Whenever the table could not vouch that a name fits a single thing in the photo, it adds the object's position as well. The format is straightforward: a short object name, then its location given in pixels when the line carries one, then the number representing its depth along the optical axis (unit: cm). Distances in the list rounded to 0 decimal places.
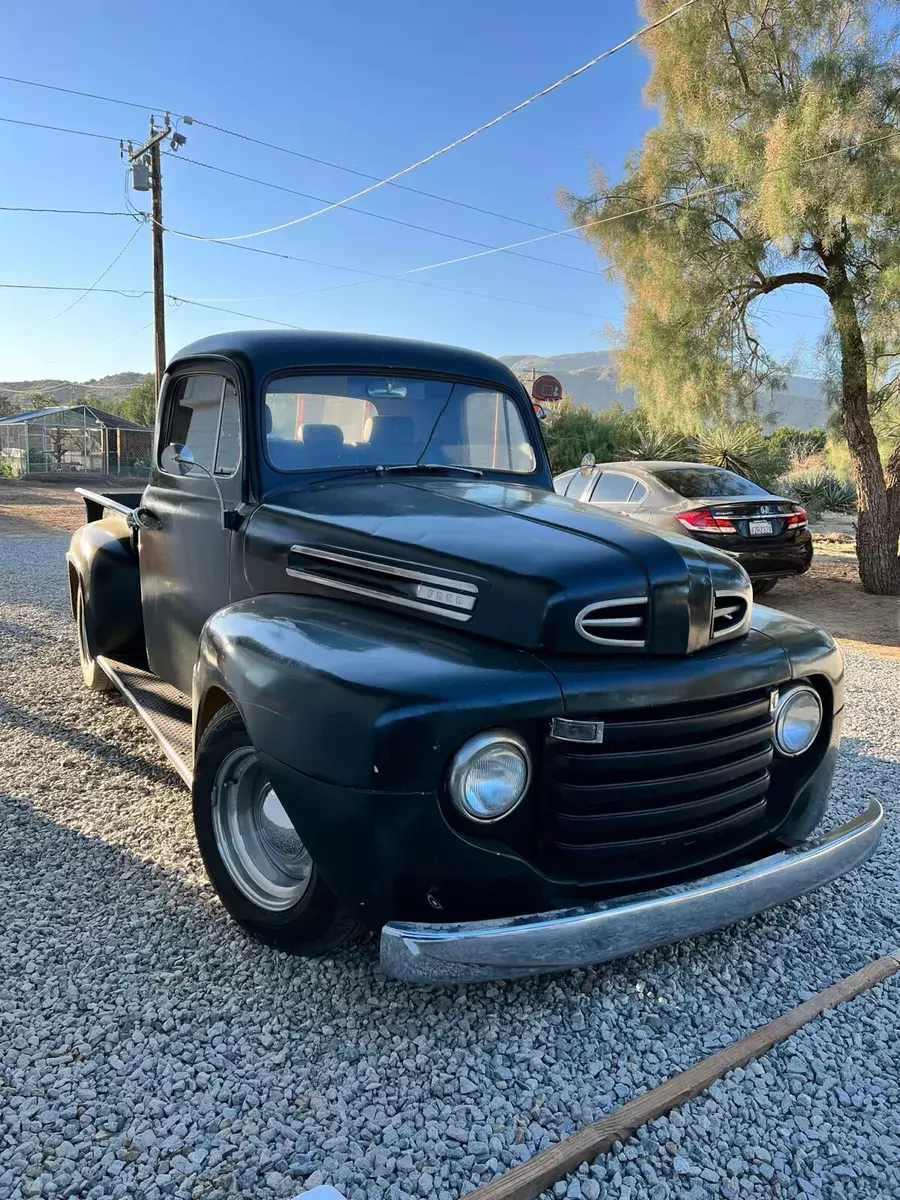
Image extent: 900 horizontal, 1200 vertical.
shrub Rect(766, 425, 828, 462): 2545
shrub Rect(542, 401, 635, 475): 2362
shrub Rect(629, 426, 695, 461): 1772
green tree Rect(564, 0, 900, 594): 1059
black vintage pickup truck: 214
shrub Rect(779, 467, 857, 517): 1994
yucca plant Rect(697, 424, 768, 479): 1411
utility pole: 2002
